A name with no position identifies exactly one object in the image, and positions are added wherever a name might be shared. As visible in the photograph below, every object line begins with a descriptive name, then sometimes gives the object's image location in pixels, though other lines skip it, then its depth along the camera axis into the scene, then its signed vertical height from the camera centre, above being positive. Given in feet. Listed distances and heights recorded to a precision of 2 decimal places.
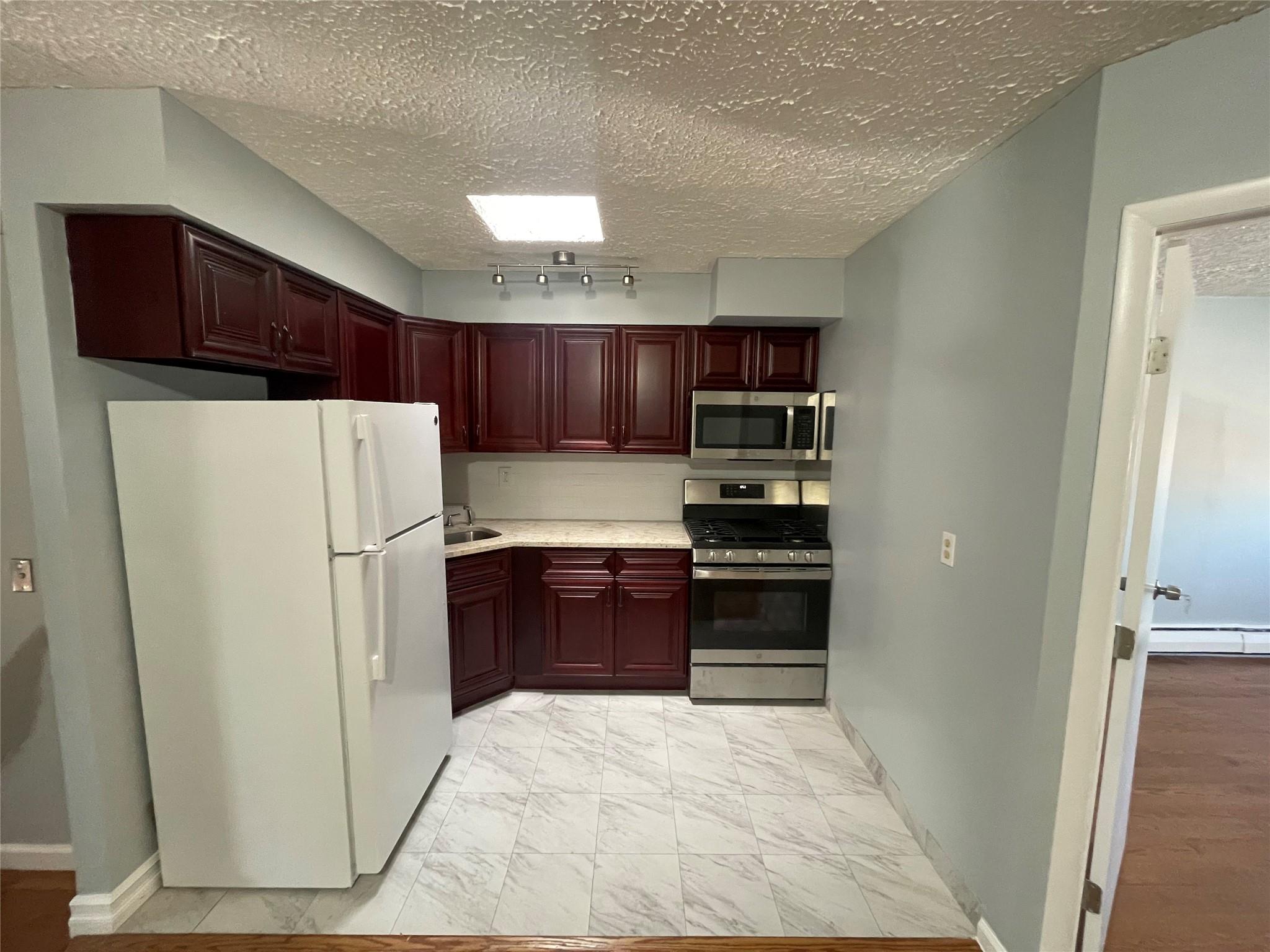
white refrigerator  4.98 -2.18
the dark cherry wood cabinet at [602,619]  9.43 -3.70
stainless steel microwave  9.97 -0.02
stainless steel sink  10.28 -2.33
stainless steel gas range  9.16 -3.51
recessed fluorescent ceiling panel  6.98 +3.04
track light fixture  9.43 +2.80
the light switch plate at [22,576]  5.31 -1.70
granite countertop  9.29 -2.21
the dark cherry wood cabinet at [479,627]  8.66 -3.68
